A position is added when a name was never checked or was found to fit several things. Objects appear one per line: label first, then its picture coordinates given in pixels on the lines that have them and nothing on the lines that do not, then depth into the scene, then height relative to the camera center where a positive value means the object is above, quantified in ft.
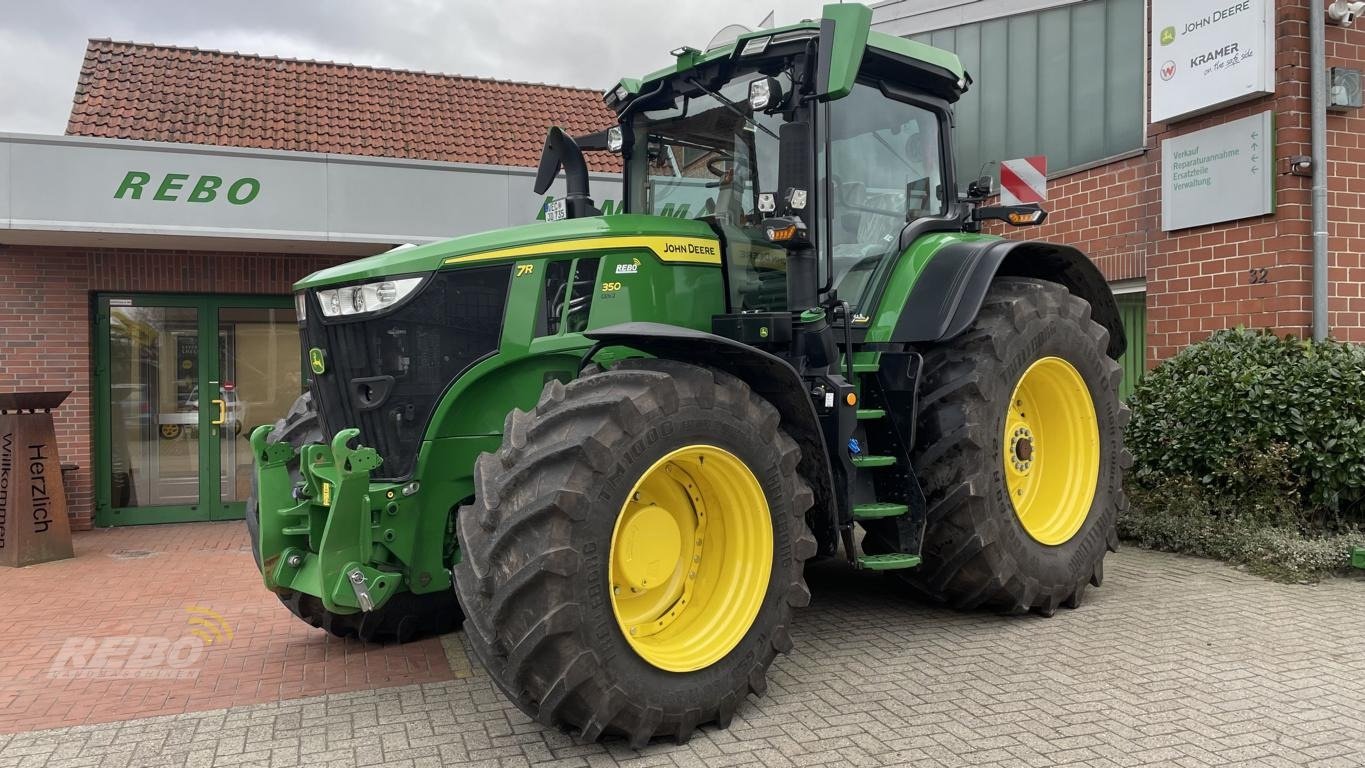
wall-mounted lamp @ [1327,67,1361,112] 23.03 +6.47
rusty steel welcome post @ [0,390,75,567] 25.52 -2.96
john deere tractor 10.98 -0.51
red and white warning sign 27.25 +5.20
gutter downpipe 22.59 +5.27
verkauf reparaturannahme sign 23.41 +4.78
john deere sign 22.91 +7.61
